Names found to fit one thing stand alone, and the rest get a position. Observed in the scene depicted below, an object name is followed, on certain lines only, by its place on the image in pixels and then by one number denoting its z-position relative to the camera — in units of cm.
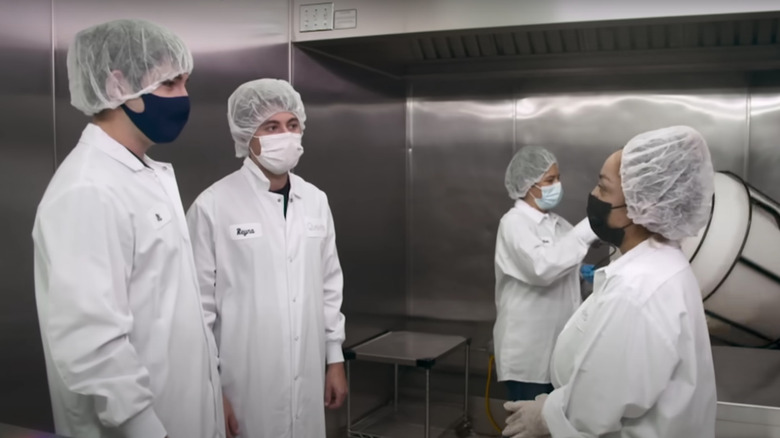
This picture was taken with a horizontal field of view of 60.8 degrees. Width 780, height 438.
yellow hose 271
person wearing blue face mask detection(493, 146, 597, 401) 218
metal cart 240
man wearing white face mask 155
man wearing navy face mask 99
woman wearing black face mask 108
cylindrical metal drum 171
